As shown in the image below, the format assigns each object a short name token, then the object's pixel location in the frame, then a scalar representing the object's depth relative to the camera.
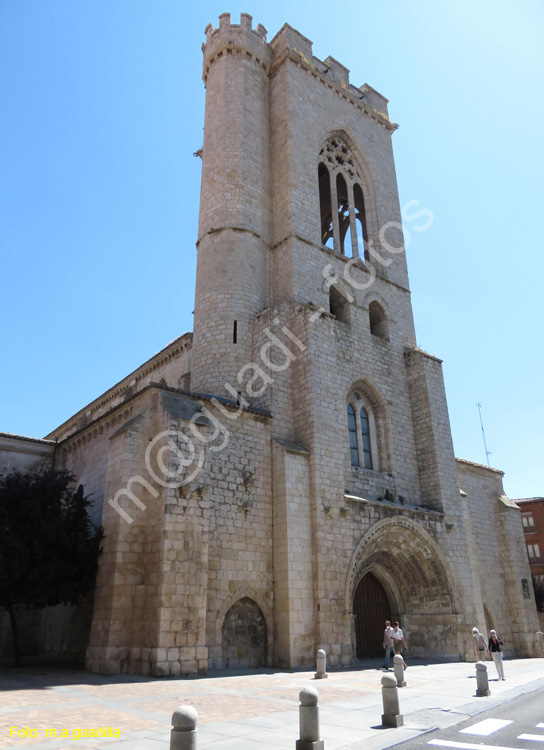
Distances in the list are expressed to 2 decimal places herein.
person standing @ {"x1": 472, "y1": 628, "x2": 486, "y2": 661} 13.09
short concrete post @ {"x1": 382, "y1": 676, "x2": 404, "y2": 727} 6.55
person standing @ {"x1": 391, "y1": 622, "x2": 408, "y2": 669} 13.20
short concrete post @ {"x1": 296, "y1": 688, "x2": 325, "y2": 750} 5.25
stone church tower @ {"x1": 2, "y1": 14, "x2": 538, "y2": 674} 12.80
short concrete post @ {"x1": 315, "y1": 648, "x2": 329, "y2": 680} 11.22
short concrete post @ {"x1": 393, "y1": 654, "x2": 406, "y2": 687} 9.73
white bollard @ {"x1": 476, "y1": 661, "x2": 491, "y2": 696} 9.16
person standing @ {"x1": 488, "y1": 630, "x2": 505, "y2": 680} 11.77
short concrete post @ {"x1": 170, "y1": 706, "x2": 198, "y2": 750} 4.24
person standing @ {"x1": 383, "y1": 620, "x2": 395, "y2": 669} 13.16
